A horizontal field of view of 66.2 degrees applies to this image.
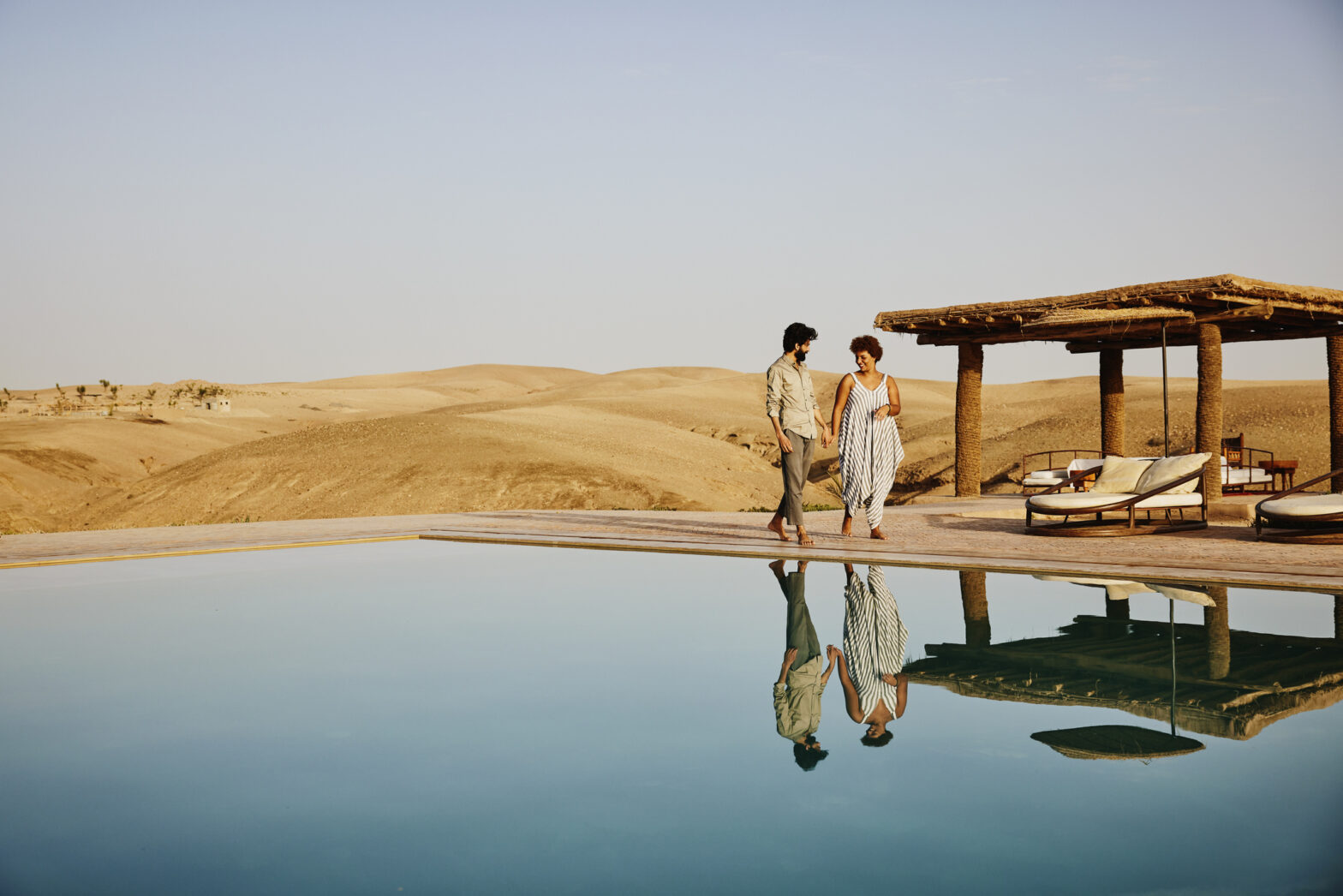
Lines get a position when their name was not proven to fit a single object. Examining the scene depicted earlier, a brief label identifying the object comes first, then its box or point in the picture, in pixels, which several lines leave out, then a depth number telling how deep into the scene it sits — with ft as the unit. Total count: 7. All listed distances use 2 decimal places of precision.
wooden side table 56.59
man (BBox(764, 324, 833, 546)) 30.14
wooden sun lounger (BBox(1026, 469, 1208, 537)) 33.37
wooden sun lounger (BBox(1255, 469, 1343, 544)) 29.96
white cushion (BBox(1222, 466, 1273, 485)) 53.36
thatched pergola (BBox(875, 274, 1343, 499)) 46.06
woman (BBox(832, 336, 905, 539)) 31.89
